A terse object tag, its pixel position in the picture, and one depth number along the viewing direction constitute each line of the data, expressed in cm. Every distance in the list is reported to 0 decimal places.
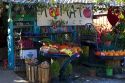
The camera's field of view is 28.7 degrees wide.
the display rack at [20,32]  889
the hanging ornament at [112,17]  1029
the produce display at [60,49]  790
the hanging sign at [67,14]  922
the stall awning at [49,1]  807
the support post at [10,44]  876
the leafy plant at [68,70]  773
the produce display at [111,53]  865
